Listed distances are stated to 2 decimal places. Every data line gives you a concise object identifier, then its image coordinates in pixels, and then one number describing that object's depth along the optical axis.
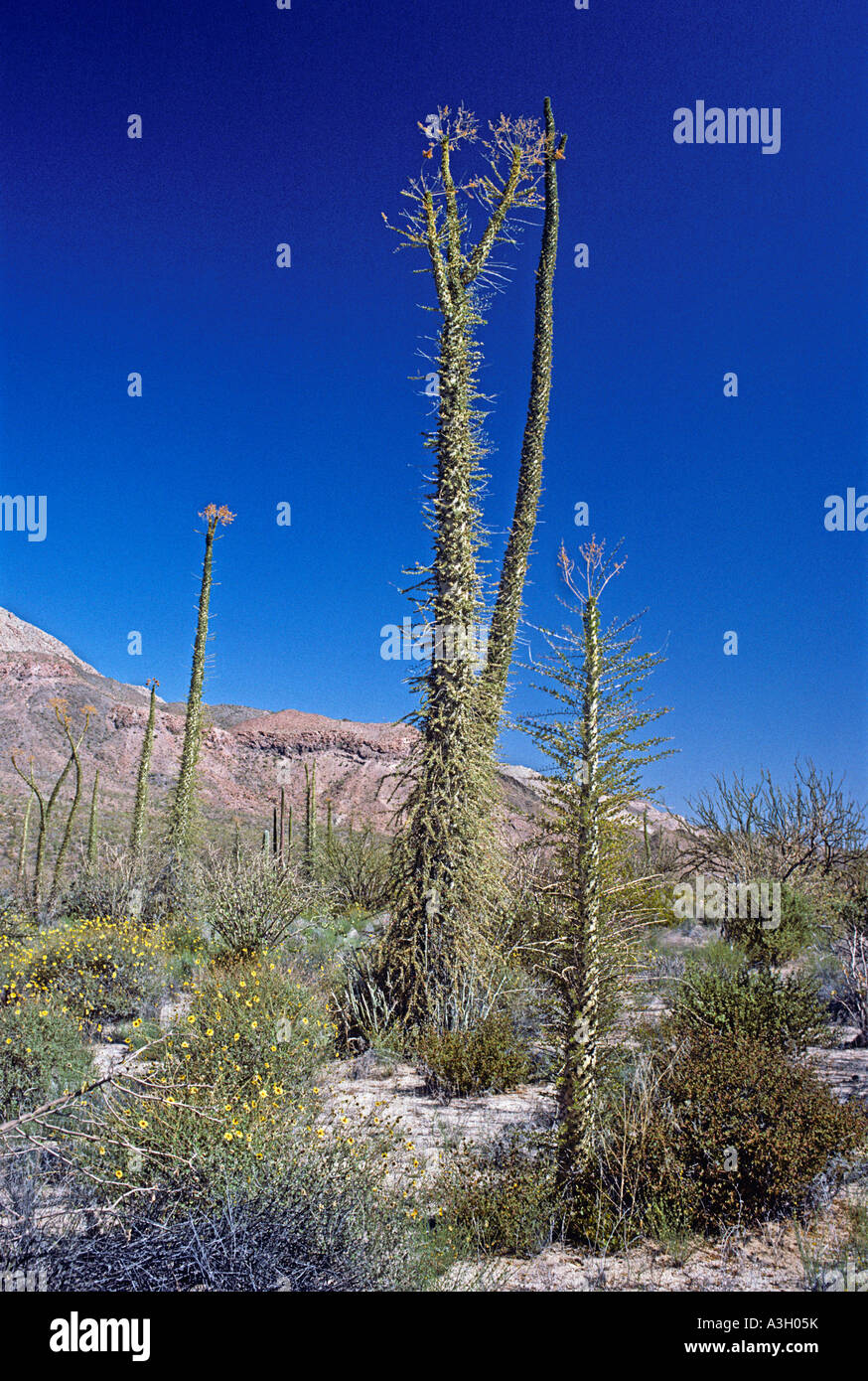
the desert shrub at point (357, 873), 14.49
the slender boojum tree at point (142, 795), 15.73
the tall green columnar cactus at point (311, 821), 17.64
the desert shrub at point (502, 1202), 3.93
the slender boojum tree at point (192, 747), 14.52
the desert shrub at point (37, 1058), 5.46
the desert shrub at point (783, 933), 10.19
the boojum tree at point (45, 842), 14.19
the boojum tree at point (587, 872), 4.23
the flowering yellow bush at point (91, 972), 7.83
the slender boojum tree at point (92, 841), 16.34
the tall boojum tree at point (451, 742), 7.32
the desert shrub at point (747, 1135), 4.20
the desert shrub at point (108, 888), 12.13
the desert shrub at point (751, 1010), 5.87
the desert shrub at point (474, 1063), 6.20
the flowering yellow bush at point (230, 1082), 3.84
